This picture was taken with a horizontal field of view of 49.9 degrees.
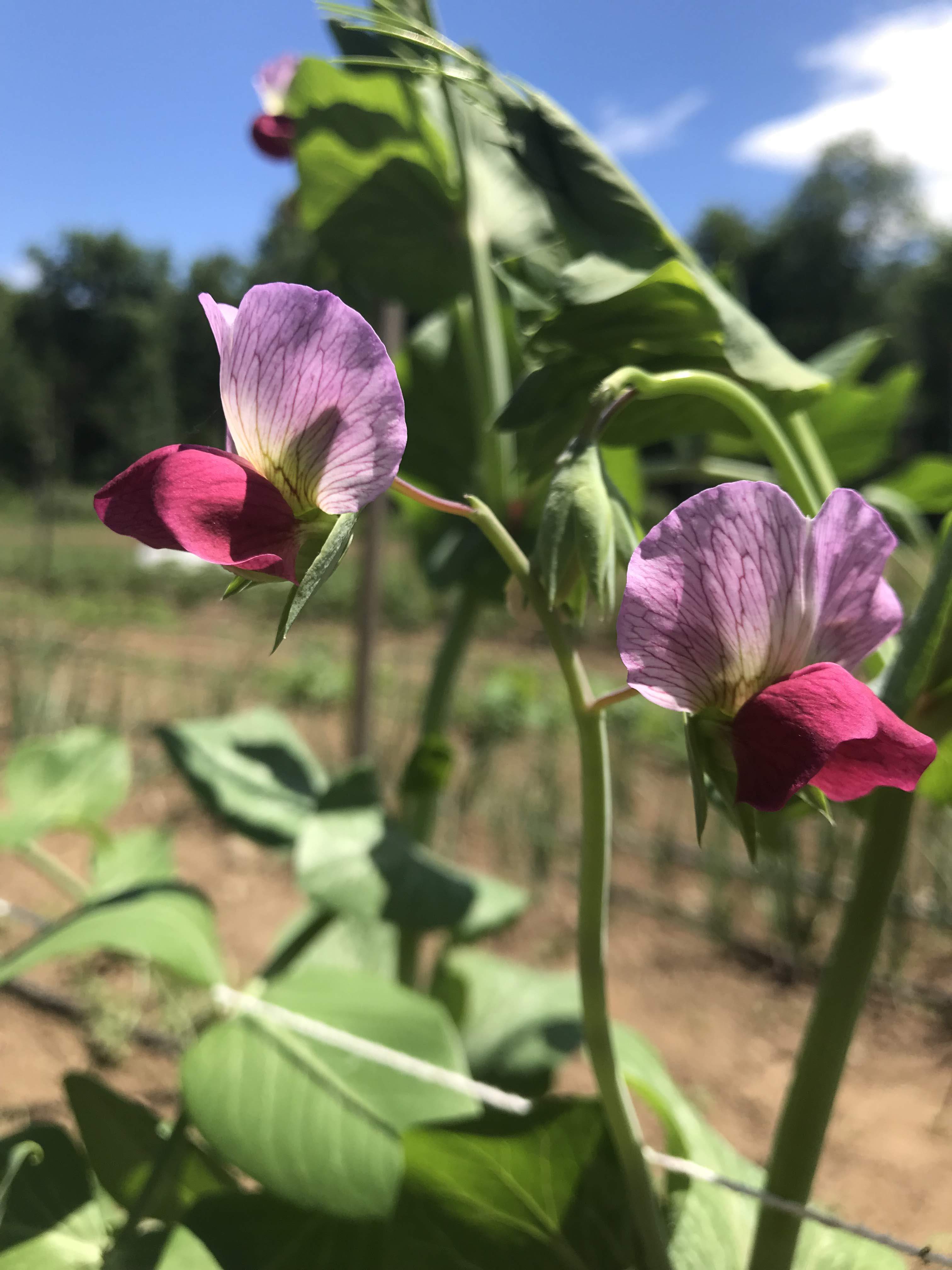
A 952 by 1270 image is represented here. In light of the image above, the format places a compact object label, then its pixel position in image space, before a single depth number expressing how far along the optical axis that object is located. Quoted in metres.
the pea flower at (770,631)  0.10
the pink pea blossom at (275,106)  0.22
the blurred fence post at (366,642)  0.91
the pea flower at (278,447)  0.10
